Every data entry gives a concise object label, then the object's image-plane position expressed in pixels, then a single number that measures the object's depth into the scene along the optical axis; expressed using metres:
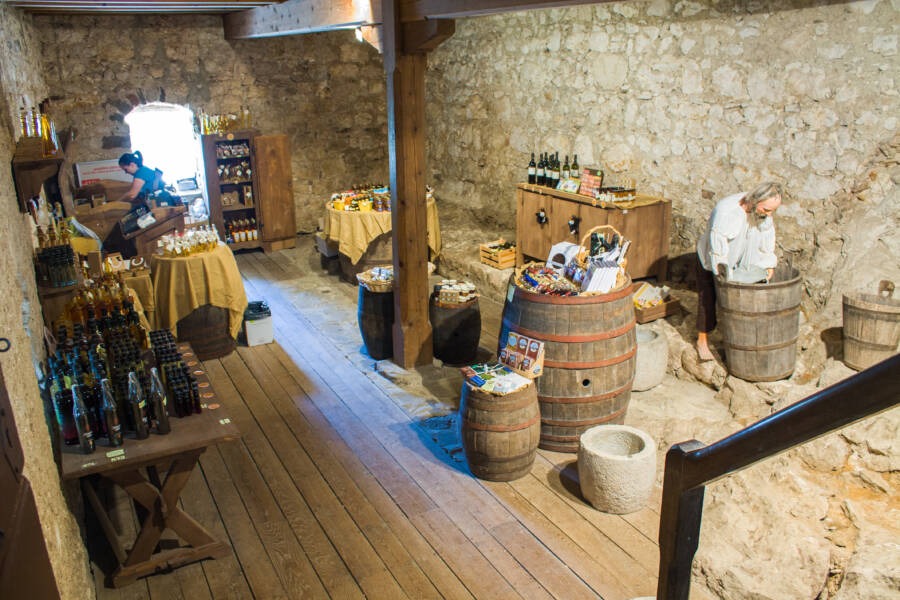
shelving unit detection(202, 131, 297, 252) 9.32
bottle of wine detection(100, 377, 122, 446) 3.56
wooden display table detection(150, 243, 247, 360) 6.11
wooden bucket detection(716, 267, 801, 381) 5.20
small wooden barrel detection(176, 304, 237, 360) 6.27
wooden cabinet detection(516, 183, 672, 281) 6.54
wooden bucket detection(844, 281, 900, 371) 5.08
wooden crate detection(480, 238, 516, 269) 7.95
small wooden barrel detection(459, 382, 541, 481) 4.32
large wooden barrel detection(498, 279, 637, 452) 4.57
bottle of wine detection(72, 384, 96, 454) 3.46
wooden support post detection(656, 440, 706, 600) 1.71
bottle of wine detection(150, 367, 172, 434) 3.69
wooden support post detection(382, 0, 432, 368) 5.53
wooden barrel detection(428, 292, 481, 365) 6.08
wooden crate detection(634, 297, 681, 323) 6.00
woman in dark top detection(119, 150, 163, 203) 8.37
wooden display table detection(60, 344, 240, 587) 3.50
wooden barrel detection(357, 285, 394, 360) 6.20
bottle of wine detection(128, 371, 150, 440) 3.62
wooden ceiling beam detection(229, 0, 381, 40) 5.78
